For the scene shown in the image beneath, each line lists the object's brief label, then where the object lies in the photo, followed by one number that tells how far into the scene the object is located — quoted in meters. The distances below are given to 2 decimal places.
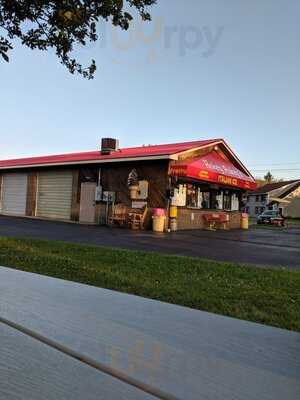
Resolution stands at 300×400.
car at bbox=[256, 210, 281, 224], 37.97
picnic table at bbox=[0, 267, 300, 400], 2.01
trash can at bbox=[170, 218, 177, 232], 19.64
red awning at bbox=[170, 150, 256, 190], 19.12
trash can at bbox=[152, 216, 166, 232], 19.00
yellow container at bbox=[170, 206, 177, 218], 19.64
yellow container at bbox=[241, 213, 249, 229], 26.42
